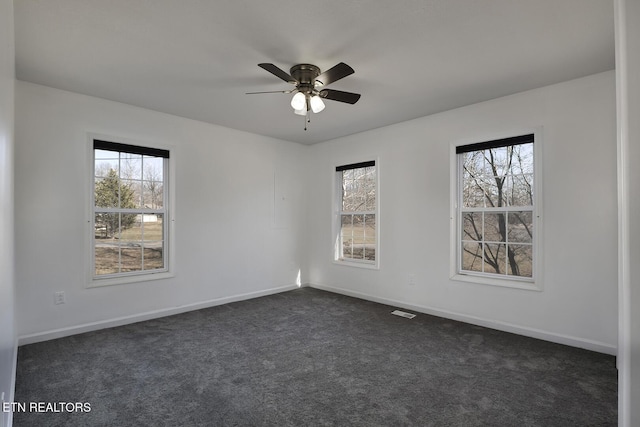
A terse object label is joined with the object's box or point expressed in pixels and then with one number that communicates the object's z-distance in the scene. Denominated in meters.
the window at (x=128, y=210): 3.62
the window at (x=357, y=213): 4.86
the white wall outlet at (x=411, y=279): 4.24
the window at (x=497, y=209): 3.45
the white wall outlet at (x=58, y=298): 3.25
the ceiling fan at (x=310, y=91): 2.66
